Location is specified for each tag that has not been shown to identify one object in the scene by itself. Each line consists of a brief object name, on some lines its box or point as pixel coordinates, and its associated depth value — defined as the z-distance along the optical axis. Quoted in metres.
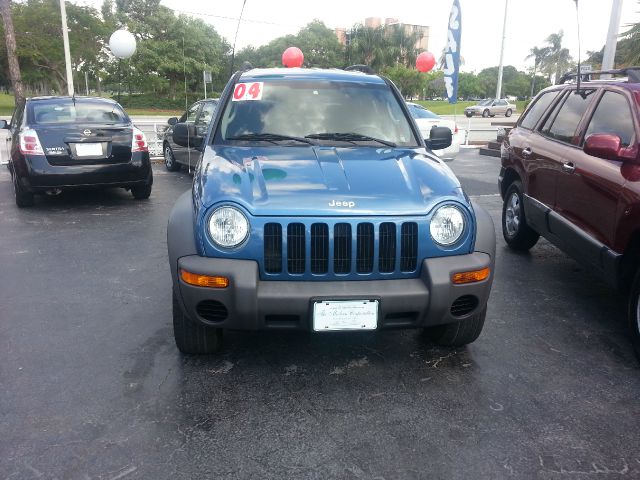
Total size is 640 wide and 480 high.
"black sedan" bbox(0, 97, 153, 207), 7.19
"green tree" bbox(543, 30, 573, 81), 87.12
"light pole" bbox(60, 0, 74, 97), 15.11
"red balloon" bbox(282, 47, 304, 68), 18.75
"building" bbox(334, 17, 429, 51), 57.34
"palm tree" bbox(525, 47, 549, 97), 90.56
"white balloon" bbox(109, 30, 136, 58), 16.88
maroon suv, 3.58
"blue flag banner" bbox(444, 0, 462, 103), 18.00
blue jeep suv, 2.77
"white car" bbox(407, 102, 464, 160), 12.17
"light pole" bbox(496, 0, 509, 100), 23.83
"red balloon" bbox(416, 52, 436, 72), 21.06
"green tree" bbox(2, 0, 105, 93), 32.06
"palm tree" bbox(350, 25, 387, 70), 55.59
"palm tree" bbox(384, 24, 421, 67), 56.66
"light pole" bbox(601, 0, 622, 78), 11.55
